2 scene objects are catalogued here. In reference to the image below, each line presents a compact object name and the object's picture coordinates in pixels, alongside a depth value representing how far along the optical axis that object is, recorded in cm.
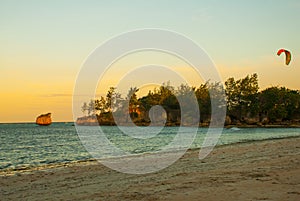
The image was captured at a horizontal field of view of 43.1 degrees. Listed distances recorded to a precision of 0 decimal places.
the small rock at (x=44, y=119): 18250
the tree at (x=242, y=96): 13300
